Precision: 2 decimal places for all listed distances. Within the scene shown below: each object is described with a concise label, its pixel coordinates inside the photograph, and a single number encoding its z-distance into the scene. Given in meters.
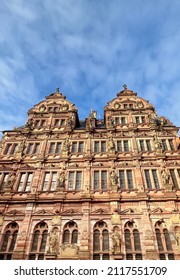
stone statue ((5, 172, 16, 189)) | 18.42
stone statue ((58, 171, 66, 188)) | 18.29
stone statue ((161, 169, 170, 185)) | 17.92
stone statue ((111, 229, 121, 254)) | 14.62
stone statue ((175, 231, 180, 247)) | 14.96
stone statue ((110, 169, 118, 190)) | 17.97
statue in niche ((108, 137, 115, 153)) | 20.58
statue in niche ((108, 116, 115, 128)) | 22.93
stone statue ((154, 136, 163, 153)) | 20.28
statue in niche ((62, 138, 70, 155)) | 20.81
